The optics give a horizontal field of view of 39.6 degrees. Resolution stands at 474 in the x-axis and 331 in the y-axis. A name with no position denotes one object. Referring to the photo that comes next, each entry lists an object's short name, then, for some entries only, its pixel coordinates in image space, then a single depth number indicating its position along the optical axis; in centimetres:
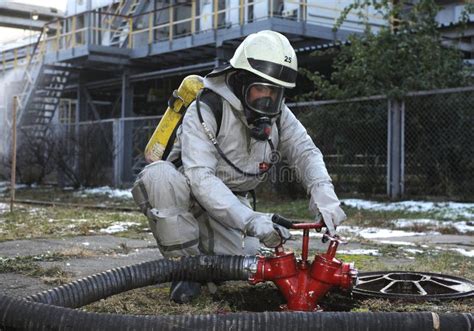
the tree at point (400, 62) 1158
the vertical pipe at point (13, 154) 899
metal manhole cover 355
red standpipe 307
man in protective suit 331
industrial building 1662
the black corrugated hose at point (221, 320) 236
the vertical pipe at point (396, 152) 1091
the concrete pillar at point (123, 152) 1689
